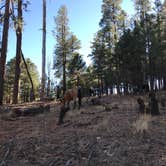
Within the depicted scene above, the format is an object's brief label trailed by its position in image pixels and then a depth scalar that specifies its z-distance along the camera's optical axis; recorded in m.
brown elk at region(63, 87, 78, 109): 8.07
